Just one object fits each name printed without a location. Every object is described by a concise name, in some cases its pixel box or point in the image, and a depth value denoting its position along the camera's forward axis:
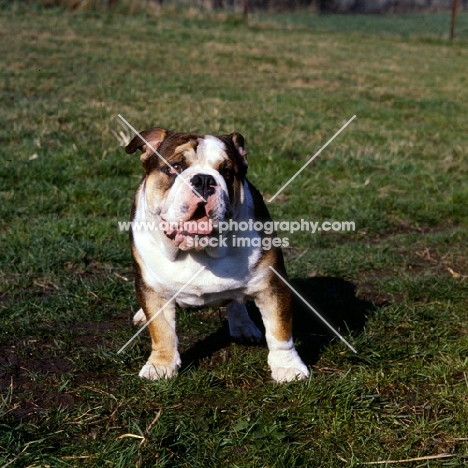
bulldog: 3.27
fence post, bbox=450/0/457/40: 22.59
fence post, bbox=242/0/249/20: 23.74
